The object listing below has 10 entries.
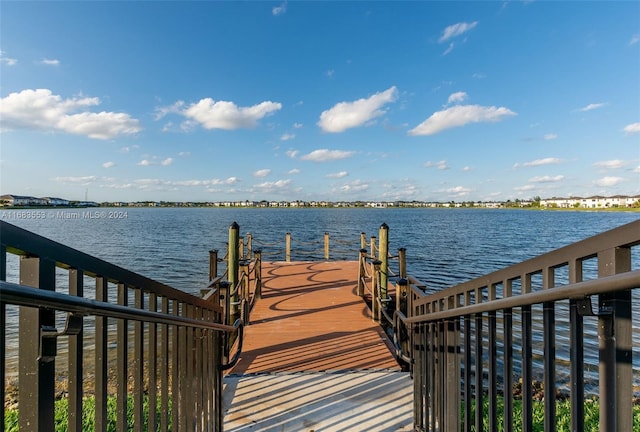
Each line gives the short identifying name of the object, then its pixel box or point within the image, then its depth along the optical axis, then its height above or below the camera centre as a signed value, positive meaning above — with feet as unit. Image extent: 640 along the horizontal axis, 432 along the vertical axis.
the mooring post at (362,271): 24.37 -3.95
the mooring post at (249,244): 36.11 -2.98
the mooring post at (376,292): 19.56 -4.37
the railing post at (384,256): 23.45 -2.86
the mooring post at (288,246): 42.30 -3.68
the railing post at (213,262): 22.79 -3.03
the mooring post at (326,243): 43.82 -3.39
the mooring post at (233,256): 21.90 -2.53
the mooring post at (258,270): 24.48 -3.92
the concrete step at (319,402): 9.78 -5.96
